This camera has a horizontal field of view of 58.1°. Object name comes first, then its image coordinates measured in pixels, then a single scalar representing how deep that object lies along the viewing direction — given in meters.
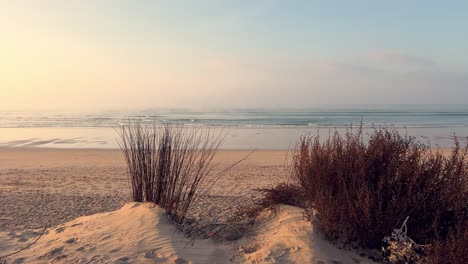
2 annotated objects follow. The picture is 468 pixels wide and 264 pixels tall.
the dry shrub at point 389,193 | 4.47
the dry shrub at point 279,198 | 6.09
